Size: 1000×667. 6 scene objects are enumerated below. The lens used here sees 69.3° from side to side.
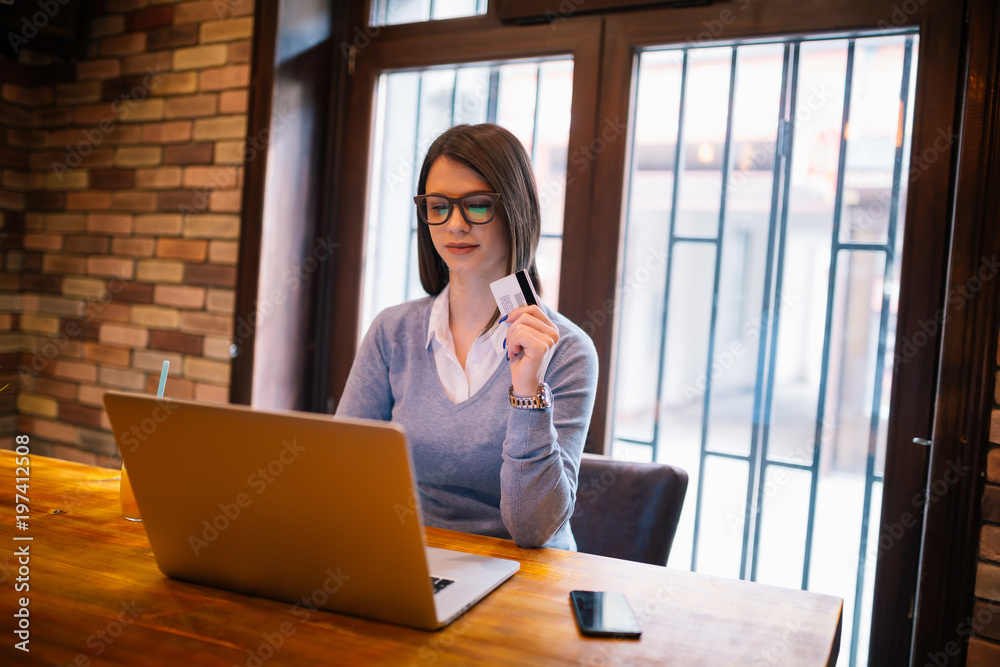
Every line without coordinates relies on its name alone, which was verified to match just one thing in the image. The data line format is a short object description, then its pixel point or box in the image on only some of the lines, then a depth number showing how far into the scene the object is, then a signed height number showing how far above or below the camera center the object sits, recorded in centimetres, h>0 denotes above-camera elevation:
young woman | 121 -11
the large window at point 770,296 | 178 +9
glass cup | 115 -35
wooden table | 74 -36
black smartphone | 80 -34
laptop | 74 -23
